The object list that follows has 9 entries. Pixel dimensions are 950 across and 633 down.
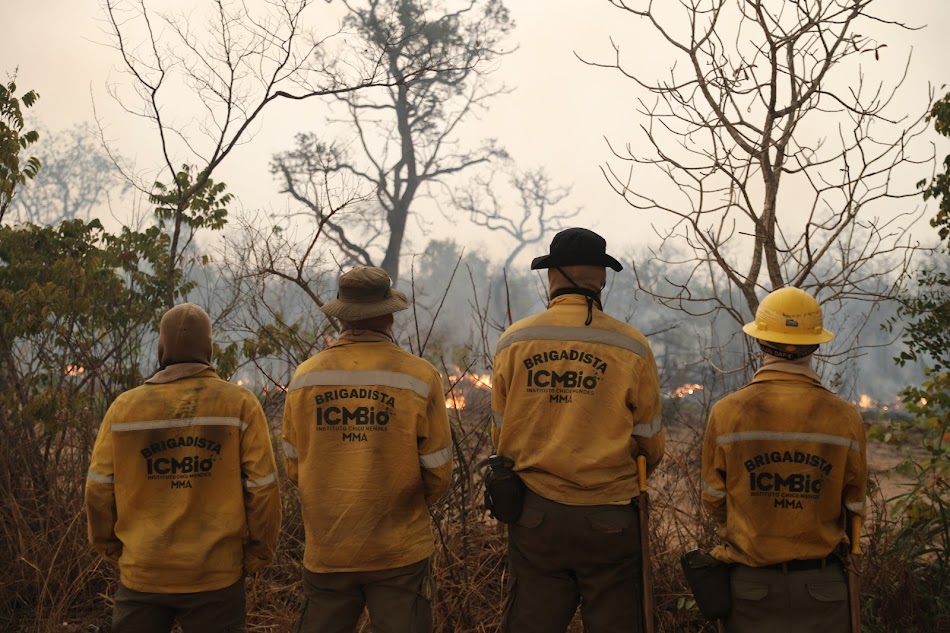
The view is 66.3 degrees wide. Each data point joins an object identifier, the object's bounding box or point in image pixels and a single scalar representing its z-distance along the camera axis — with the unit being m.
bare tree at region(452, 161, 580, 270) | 33.50
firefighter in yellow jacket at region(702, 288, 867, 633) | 2.79
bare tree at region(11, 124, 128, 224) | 46.97
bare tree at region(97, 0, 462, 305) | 6.56
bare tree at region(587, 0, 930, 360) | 4.44
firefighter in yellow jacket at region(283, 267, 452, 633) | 2.98
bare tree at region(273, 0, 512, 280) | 24.17
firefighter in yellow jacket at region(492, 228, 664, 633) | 3.03
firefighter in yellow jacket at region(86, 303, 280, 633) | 2.89
